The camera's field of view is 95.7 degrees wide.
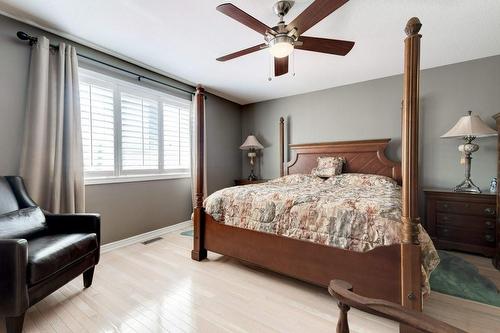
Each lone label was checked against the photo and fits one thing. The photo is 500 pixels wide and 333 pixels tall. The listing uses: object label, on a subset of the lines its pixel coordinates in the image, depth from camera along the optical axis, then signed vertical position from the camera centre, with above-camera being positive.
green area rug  1.86 -1.09
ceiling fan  1.55 +1.04
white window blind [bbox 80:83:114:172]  2.67 +0.44
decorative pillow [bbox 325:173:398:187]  2.99 -0.24
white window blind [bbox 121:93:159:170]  3.07 +0.43
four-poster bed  1.36 -0.70
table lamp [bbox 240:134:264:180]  4.47 +0.32
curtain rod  2.17 +1.22
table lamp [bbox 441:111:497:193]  2.61 +0.33
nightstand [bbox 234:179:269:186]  4.43 -0.37
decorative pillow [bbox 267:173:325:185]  3.45 -0.26
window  2.72 +0.45
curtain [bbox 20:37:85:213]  2.20 +0.31
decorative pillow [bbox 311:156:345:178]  3.50 -0.06
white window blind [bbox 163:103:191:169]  3.61 +0.44
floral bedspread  1.54 -0.42
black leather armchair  1.33 -0.60
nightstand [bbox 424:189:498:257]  2.55 -0.69
